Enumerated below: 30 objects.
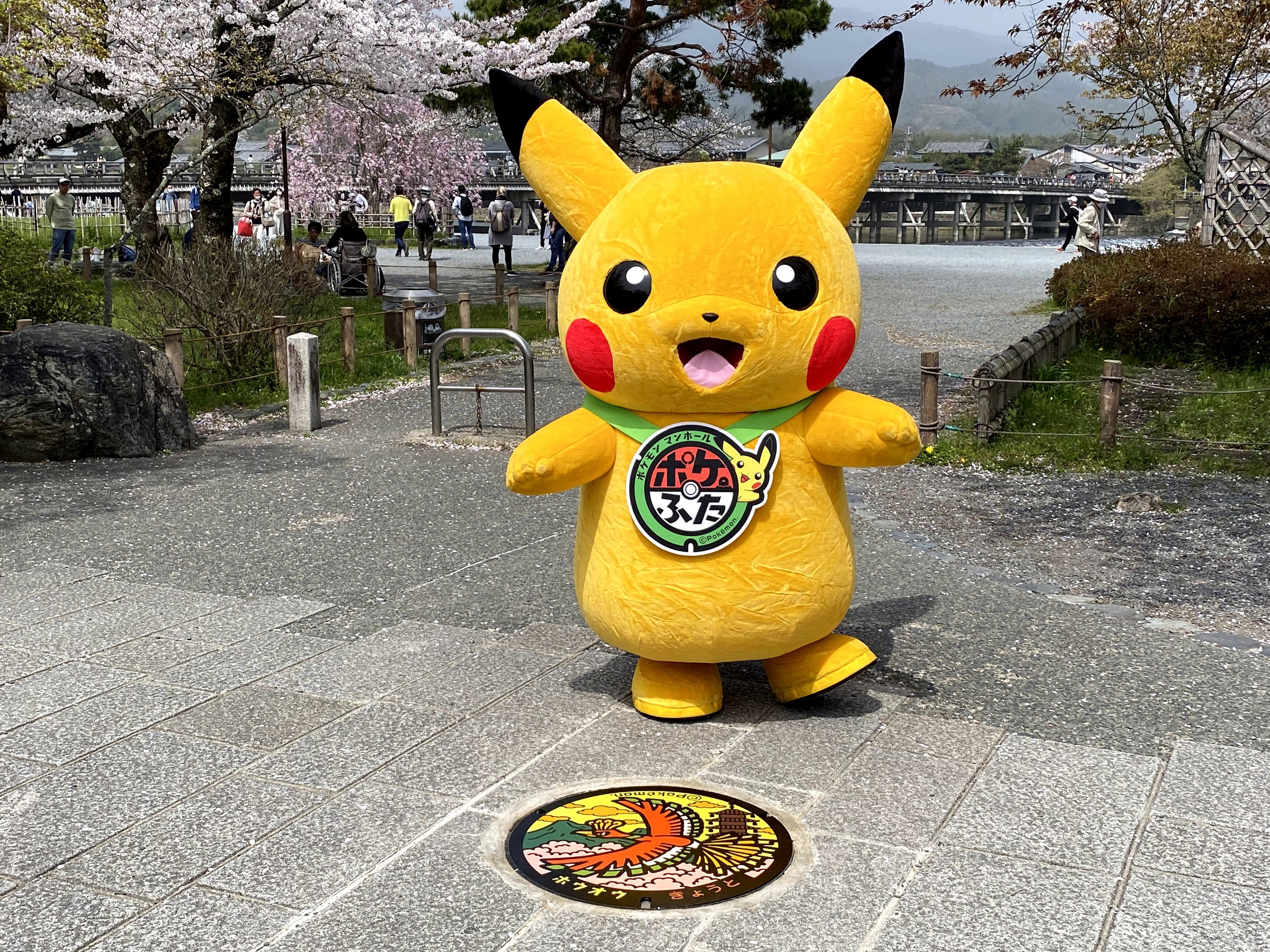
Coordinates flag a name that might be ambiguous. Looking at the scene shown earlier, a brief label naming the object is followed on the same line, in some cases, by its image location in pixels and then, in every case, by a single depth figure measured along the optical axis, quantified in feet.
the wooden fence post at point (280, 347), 42.04
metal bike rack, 33.32
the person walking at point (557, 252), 88.79
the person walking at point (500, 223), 86.48
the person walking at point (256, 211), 108.99
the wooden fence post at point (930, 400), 34.17
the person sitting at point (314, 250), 59.93
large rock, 31.78
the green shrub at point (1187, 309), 46.55
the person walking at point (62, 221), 79.46
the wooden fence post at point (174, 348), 37.52
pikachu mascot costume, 14.65
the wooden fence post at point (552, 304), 60.49
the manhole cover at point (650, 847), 11.96
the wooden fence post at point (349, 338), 46.26
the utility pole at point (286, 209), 79.51
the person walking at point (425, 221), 99.60
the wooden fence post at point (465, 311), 52.39
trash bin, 50.83
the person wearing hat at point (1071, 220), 131.48
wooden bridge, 184.24
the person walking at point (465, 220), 129.49
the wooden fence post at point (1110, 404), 32.27
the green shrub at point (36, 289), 40.11
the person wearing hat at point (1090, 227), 77.56
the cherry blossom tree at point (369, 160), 133.90
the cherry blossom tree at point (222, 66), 55.83
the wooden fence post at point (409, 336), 49.44
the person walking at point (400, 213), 99.40
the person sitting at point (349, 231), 72.13
